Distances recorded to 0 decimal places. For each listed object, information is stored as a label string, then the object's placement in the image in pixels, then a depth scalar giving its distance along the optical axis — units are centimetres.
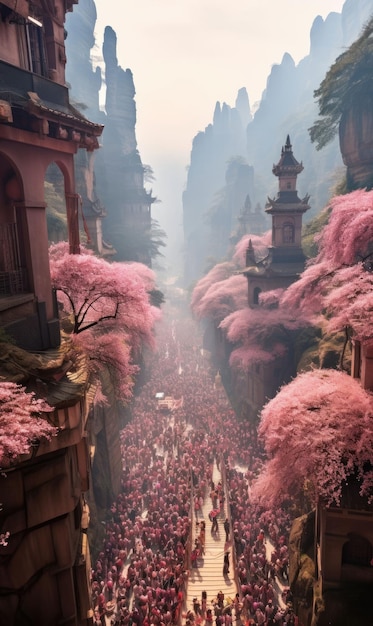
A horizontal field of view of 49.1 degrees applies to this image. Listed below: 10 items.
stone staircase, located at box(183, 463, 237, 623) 1535
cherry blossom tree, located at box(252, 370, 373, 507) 1167
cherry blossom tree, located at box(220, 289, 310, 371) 2748
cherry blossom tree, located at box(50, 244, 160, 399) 1449
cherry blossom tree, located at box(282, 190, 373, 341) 1310
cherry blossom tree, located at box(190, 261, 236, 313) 5012
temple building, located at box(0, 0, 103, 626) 788
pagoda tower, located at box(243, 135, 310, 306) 3173
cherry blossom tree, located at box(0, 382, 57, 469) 654
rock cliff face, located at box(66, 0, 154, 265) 5933
